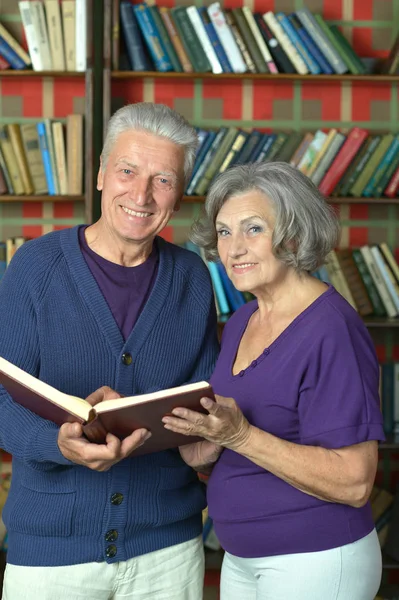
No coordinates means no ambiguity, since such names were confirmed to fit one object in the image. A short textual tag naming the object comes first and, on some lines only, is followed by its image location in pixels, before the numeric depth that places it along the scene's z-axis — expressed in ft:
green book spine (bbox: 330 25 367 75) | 11.97
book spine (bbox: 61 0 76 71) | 11.66
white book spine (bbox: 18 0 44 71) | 11.76
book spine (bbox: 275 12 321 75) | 11.83
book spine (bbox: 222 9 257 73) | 11.80
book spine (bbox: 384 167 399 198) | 12.21
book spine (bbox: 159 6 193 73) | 11.78
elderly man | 5.58
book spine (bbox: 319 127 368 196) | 12.02
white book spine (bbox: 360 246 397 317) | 12.28
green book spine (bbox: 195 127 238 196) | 11.96
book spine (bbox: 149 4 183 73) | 11.79
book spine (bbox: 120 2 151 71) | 11.77
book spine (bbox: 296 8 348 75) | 11.85
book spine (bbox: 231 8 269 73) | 11.78
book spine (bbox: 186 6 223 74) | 11.73
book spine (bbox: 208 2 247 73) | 11.74
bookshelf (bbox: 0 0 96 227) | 12.16
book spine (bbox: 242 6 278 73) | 11.78
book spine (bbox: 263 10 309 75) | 11.83
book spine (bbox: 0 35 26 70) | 11.89
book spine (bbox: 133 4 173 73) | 11.78
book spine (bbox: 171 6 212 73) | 11.75
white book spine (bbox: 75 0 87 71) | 11.60
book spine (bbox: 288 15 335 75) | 11.87
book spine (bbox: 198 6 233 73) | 11.76
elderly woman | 5.26
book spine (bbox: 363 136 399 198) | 12.12
